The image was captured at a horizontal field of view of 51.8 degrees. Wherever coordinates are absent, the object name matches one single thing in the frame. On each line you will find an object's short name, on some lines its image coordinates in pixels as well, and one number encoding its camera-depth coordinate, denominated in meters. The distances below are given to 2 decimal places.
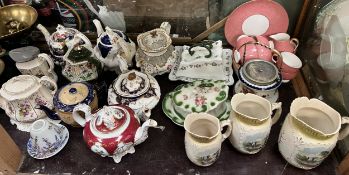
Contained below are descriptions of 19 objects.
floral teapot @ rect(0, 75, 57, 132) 1.04
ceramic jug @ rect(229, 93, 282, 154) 0.91
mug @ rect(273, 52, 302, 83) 1.08
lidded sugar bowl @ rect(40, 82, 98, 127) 1.01
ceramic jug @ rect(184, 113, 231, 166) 0.90
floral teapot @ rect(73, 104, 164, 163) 0.94
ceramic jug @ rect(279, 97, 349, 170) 0.87
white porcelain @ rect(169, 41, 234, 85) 1.14
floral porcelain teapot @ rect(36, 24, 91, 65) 1.15
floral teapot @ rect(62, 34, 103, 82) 1.12
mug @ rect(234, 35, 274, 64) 1.09
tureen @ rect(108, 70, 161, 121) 1.05
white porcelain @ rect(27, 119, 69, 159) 0.99
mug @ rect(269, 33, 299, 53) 1.14
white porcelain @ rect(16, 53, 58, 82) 1.14
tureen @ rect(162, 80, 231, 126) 1.05
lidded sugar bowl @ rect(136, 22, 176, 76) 1.13
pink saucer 1.15
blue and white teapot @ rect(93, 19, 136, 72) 1.11
